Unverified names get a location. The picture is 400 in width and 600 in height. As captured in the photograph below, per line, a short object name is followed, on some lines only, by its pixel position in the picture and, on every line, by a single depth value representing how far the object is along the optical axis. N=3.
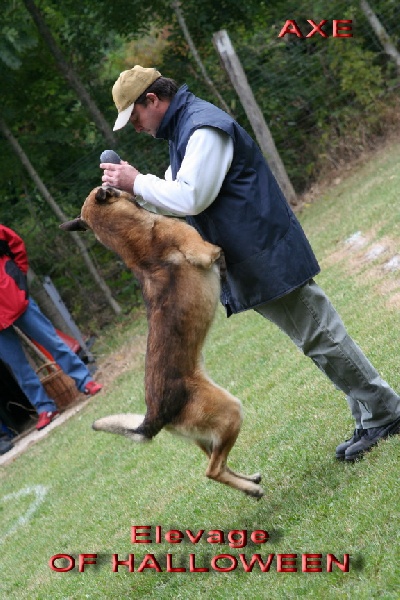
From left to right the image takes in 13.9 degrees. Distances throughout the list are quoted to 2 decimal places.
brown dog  8.48
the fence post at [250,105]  27.53
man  8.15
